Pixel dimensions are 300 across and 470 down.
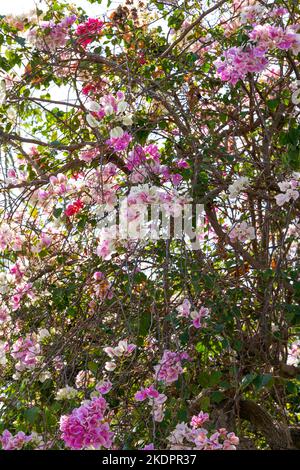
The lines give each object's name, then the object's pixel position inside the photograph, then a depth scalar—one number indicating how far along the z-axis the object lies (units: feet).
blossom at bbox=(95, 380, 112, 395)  7.11
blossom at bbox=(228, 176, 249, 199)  7.98
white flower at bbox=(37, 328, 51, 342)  8.11
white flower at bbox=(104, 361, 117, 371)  7.41
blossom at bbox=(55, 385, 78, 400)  7.12
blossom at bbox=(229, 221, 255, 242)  8.52
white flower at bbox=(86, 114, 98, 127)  7.75
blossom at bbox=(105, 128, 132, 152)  7.89
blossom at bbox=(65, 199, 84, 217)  8.77
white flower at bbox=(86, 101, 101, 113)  7.79
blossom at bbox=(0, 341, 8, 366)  8.44
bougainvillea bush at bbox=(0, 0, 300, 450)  7.55
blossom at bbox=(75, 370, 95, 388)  7.80
